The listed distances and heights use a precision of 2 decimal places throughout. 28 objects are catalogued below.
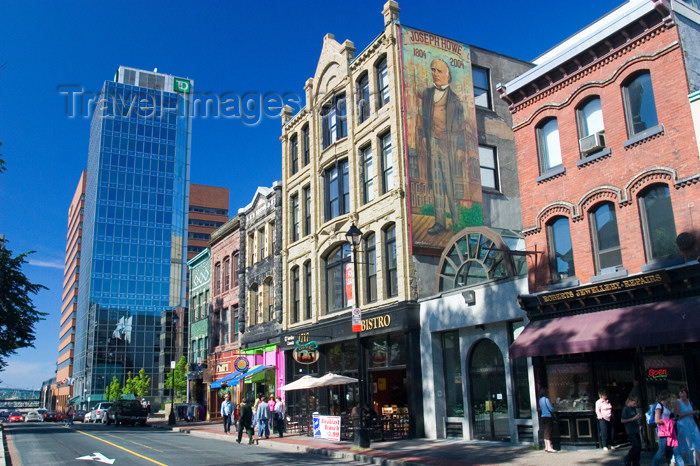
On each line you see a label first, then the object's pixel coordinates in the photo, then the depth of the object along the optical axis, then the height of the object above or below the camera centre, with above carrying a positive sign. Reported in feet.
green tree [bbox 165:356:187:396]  193.77 +2.22
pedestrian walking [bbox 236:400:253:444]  79.51 -4.92
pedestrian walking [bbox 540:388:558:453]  54.44 -4.27
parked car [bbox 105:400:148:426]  146.51 -6.45
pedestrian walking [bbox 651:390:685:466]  37.83 -4.09
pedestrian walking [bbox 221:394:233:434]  98.43 -4.94
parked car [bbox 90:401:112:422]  177.99 -7.29
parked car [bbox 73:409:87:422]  210.57 -9.48
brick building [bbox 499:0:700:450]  47.52 +12.99
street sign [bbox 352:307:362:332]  69.21 +6.18
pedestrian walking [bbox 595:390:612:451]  50.31 -3.89
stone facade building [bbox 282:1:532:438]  73.41 +21.53
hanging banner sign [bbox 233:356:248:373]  118.73 +3.19
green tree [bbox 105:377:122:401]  297.12 -2.53
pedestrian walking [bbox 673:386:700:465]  37.11 -4.03
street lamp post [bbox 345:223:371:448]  64.08 -1.71
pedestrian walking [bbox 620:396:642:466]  40.65 -4.55
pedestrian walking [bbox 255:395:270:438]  84.27 -5.06
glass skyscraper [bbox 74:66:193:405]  343.26 +81.85
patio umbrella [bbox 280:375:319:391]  82.42 -0.62
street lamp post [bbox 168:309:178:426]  133.69 -7.51
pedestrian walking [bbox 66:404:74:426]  152.28 -7.20
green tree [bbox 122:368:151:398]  268.52 -0.42
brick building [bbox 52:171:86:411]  419.64 +58.83
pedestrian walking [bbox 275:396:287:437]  85.56 -4.99
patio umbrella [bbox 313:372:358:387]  79.92 -0.35
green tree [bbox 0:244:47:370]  132.46 +17.08
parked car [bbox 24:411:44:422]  217.97 -9.79
